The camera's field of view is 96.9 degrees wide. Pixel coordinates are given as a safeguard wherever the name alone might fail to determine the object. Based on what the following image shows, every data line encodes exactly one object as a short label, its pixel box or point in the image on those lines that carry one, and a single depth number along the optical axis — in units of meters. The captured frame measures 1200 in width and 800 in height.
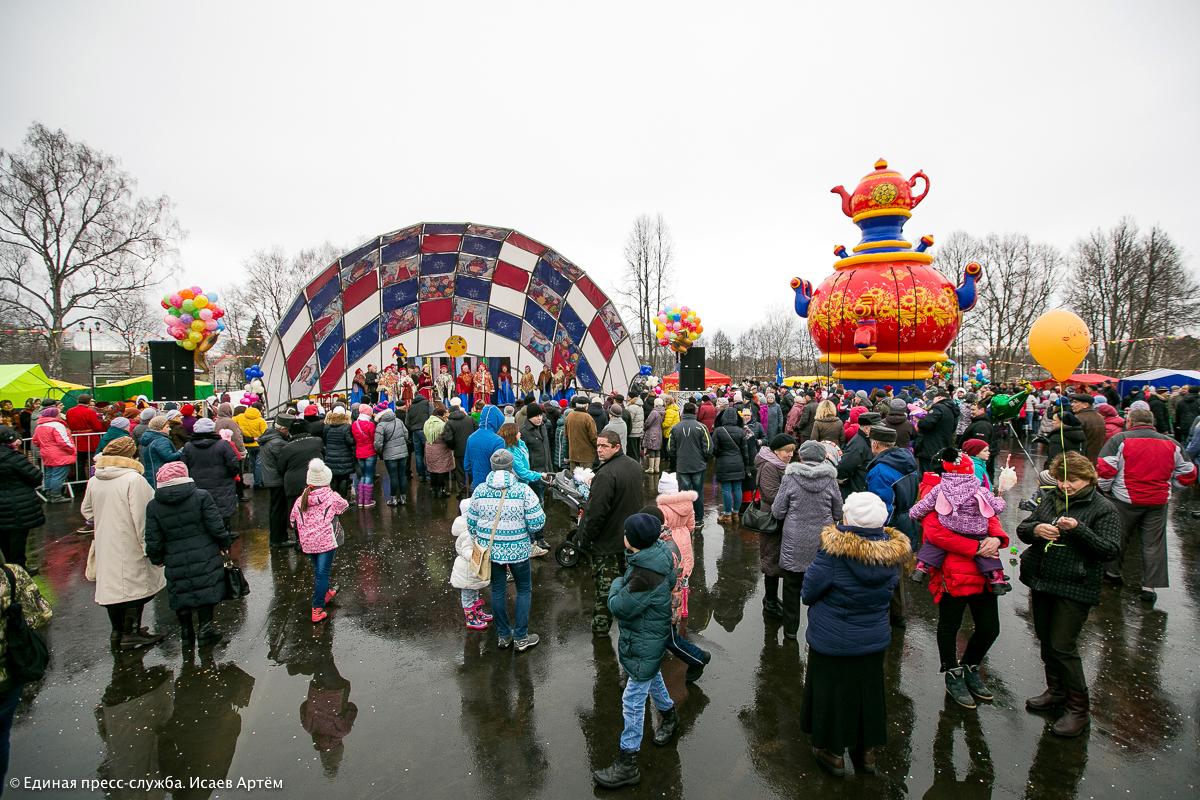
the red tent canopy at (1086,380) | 23.04
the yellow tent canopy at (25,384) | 15.61
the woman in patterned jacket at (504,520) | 4.14
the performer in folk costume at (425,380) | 16.11
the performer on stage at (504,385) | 19.22
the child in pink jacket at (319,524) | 4.82
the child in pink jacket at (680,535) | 3.92
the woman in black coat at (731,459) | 7.62
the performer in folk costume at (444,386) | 18.38
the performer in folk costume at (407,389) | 16.19
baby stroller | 6.32
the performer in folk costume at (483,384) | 18.19
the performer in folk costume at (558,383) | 18.15
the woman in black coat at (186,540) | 4.18
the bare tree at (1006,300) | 37.91
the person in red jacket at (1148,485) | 5.05
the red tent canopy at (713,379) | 27.00
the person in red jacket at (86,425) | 9.85
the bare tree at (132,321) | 25.50
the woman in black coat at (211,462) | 6.04
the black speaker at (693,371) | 17.61
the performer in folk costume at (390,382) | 16.16
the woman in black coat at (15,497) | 5.14
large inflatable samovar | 15.75
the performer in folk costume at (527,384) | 16.80
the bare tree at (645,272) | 32.00
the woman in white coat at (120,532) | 4.32
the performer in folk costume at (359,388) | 15.52
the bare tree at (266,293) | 42.75
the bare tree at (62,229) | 21.80
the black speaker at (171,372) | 12.28
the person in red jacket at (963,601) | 3.51
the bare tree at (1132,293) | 28.45
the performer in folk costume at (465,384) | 17.92
